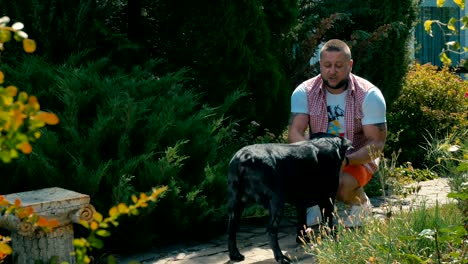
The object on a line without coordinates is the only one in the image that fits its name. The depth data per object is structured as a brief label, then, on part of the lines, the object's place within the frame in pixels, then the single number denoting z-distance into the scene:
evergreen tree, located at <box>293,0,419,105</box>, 10.36
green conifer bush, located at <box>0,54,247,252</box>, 5.75
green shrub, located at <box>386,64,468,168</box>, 10.52
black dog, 5.01
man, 6.01
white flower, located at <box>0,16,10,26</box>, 2.28
